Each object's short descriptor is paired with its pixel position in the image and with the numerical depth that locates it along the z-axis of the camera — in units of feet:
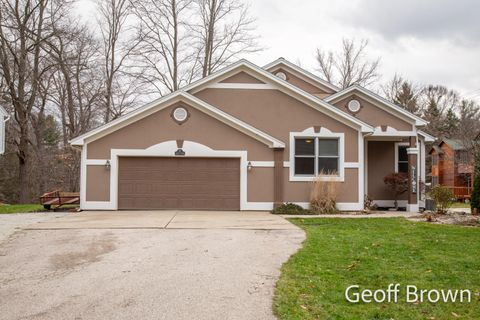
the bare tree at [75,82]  84.69
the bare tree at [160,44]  100.37
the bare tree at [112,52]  99.14
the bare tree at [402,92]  143.54
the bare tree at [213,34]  101.40
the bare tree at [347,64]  125.90
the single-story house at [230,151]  52.65
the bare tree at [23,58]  79.61
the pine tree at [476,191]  52.80
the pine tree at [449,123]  143.27
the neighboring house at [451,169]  114.13
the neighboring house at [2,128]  36.72
